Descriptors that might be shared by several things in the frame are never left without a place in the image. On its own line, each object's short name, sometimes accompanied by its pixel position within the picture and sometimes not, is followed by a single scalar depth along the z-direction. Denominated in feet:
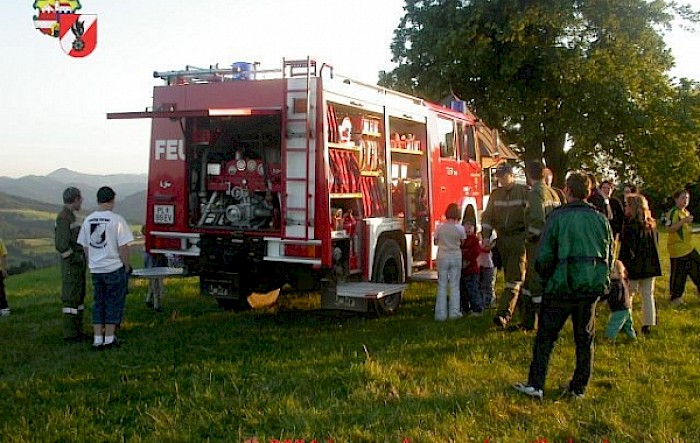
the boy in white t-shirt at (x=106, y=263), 26.14
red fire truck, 27.02
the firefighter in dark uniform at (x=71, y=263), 27.43
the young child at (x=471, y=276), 31.73
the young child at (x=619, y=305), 25.89
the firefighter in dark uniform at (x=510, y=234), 28.30
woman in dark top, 28.17
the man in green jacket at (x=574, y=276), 18.95
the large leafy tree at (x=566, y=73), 81.15
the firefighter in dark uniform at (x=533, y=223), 26.66
